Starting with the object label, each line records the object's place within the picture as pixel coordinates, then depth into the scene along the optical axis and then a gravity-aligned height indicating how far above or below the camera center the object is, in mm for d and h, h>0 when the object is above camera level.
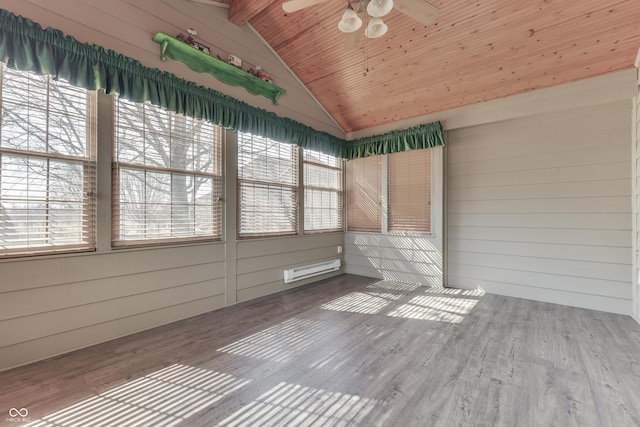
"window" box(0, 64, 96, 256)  2078 +399
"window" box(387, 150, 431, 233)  4492 +386
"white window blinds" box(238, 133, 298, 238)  3666 +402
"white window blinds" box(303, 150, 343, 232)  4668 +409
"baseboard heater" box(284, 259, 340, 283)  4176 -899
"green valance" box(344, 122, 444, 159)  4281 +1233
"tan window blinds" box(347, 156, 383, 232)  5020 +384
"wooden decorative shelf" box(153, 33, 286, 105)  2811 +1710
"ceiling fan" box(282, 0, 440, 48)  2072 +1589
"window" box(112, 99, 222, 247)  2637 +401
